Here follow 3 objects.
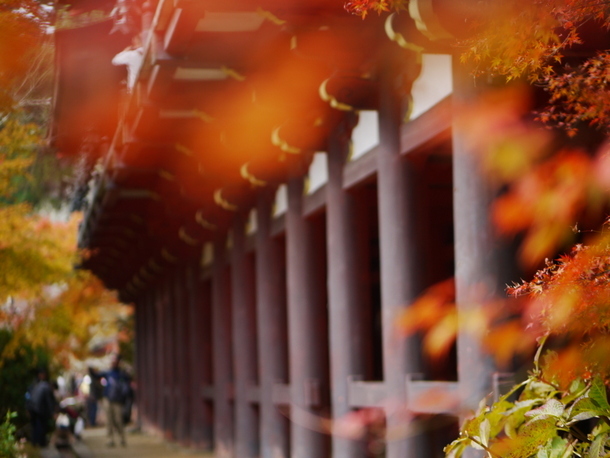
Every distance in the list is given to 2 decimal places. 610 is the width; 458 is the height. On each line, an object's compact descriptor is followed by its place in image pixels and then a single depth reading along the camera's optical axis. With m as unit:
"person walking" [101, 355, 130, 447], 24.52
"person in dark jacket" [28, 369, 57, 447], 17.45
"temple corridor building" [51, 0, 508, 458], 8.61
